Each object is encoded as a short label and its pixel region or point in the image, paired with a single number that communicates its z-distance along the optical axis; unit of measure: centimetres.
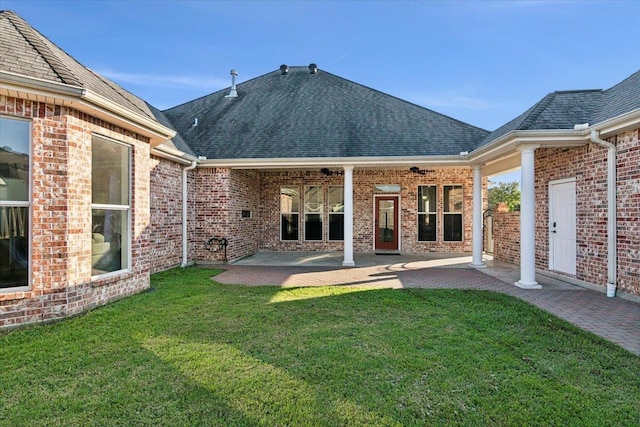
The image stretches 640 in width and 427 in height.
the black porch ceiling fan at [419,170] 1261
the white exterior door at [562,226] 735
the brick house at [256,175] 440
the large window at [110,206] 523
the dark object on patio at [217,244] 1009
